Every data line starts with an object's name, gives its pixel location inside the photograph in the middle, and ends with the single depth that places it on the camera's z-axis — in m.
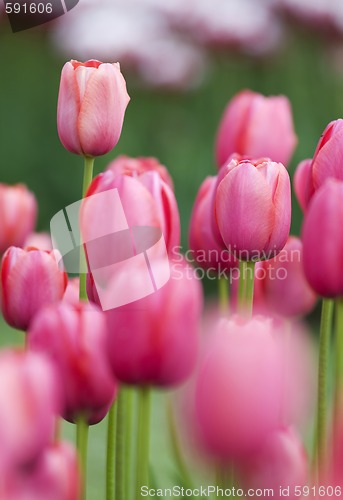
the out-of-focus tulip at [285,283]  1.50
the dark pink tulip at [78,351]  1.24
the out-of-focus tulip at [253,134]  1.57
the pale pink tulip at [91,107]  1.42
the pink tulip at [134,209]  1.34
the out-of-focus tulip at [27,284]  1.38
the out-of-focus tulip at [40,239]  1.68
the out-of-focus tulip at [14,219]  1.64
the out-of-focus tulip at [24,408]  1.16
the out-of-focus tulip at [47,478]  1.18
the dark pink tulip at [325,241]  1.29
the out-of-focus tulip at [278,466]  1.22
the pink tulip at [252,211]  1.37
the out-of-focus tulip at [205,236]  1.44
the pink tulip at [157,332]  1.23
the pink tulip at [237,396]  1.19
